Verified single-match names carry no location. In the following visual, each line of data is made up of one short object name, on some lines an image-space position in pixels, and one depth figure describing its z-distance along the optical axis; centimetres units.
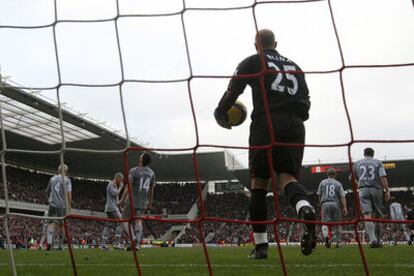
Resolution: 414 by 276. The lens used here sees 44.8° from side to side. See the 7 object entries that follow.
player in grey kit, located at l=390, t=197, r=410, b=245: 1177
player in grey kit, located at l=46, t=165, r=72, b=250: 887
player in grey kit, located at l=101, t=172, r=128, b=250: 915
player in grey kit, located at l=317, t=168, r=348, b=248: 909
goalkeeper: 357
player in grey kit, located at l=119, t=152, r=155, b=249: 768
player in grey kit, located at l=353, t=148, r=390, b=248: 741
